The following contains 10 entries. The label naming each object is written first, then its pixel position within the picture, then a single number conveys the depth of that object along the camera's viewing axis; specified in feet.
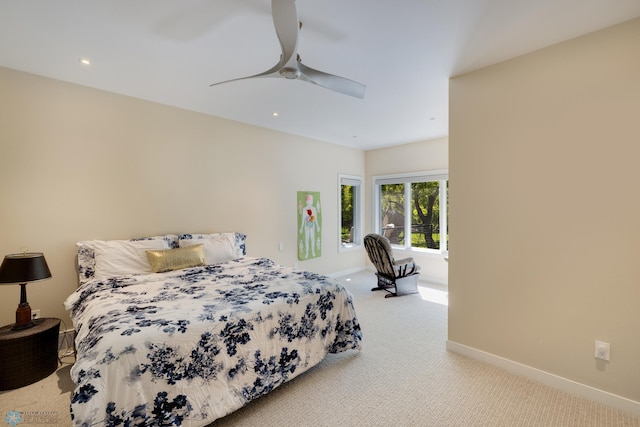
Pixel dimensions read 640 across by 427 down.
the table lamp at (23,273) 7.06
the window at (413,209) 16.85
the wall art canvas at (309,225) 15.90
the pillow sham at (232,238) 10.84
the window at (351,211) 19.29
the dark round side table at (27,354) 6.91
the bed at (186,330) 4.85
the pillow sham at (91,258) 8.70
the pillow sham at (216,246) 10.76
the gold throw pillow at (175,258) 9.46
